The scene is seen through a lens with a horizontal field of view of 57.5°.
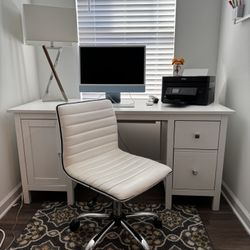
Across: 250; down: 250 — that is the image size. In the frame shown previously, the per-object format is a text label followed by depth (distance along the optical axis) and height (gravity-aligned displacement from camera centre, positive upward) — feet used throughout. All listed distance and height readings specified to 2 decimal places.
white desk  5.28 -1.76
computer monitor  5.76 +0.04
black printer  5.67 -0.47
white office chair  3.94 -1.83
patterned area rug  4.61 -3.43
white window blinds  6.96 +1.36
